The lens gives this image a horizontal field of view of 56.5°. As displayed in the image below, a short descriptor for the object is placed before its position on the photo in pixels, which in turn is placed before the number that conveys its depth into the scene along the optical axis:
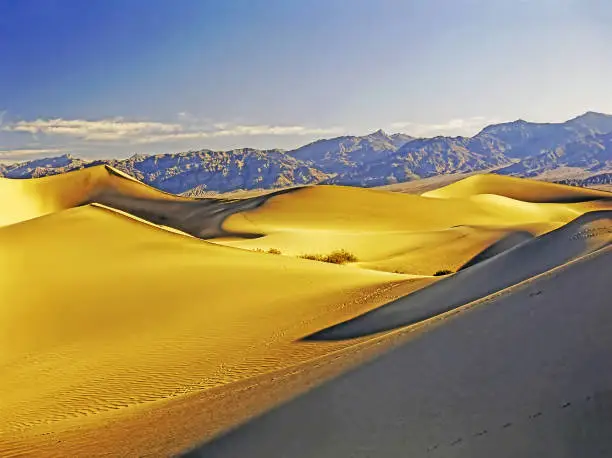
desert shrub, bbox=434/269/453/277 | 24.71
